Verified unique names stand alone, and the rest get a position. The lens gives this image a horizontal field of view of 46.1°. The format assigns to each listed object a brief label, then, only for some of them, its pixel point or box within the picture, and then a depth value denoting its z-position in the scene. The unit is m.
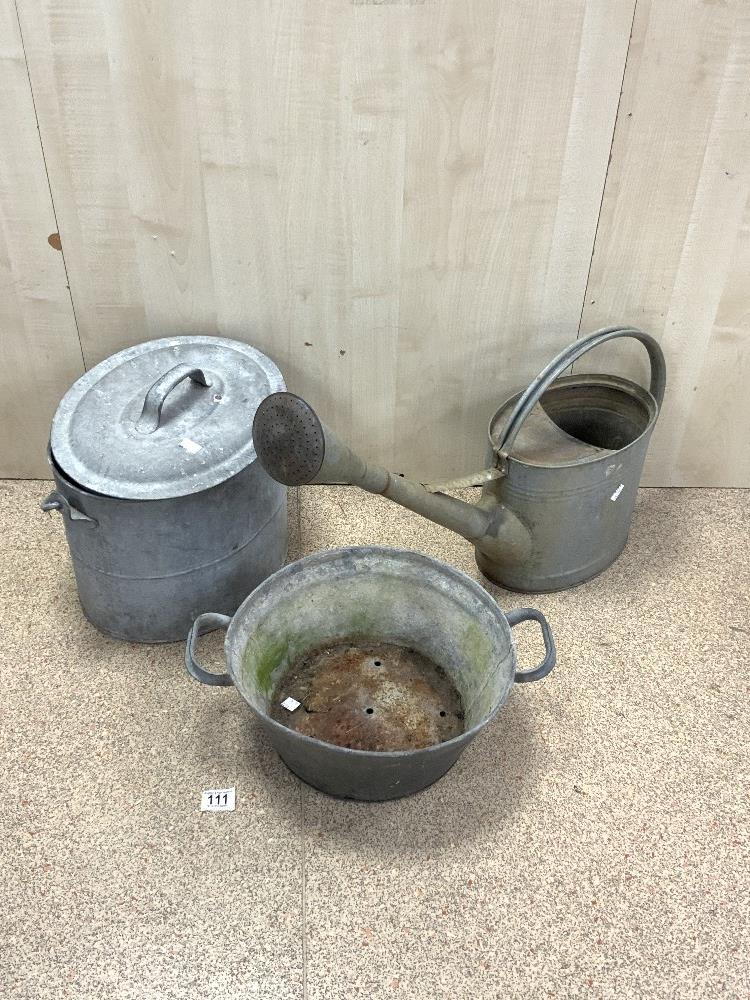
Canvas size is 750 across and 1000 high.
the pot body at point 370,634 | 1.37
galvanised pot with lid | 1.55
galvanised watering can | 1.61
